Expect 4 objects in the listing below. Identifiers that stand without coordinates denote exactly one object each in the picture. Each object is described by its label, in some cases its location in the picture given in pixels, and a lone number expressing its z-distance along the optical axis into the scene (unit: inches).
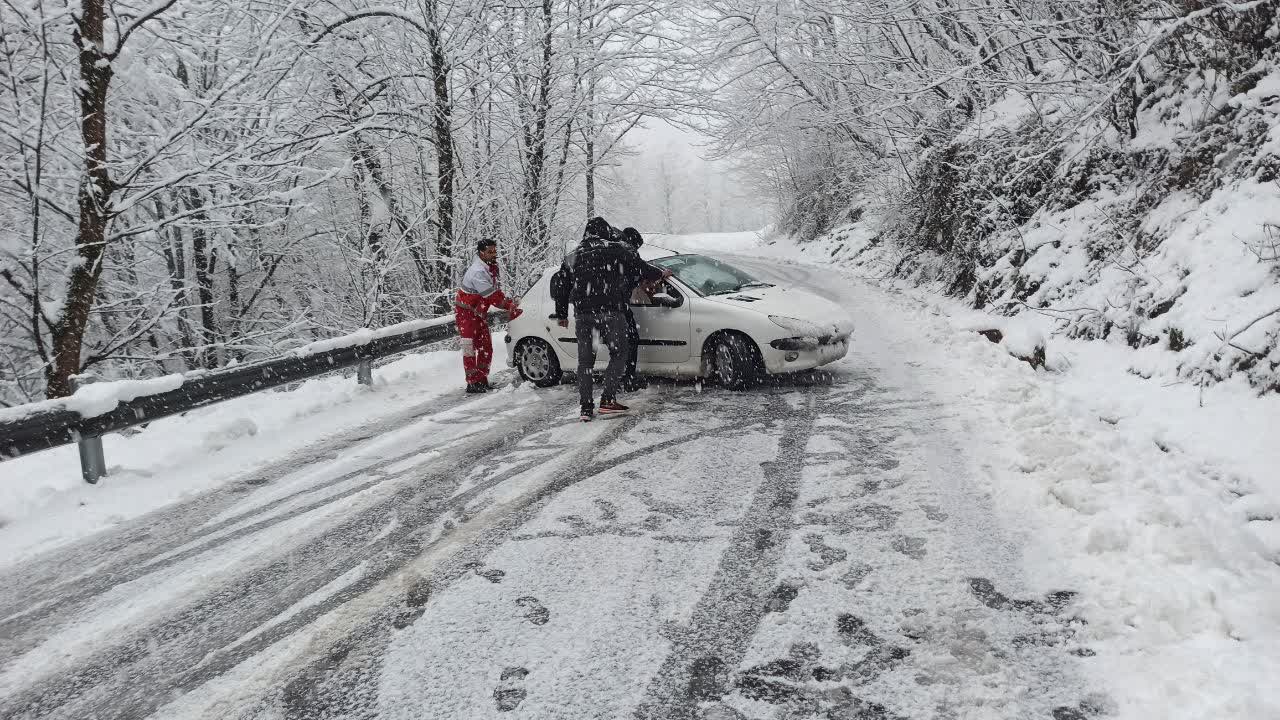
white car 282.8
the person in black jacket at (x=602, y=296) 268.4
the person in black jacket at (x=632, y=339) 281.3
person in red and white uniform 330.6
